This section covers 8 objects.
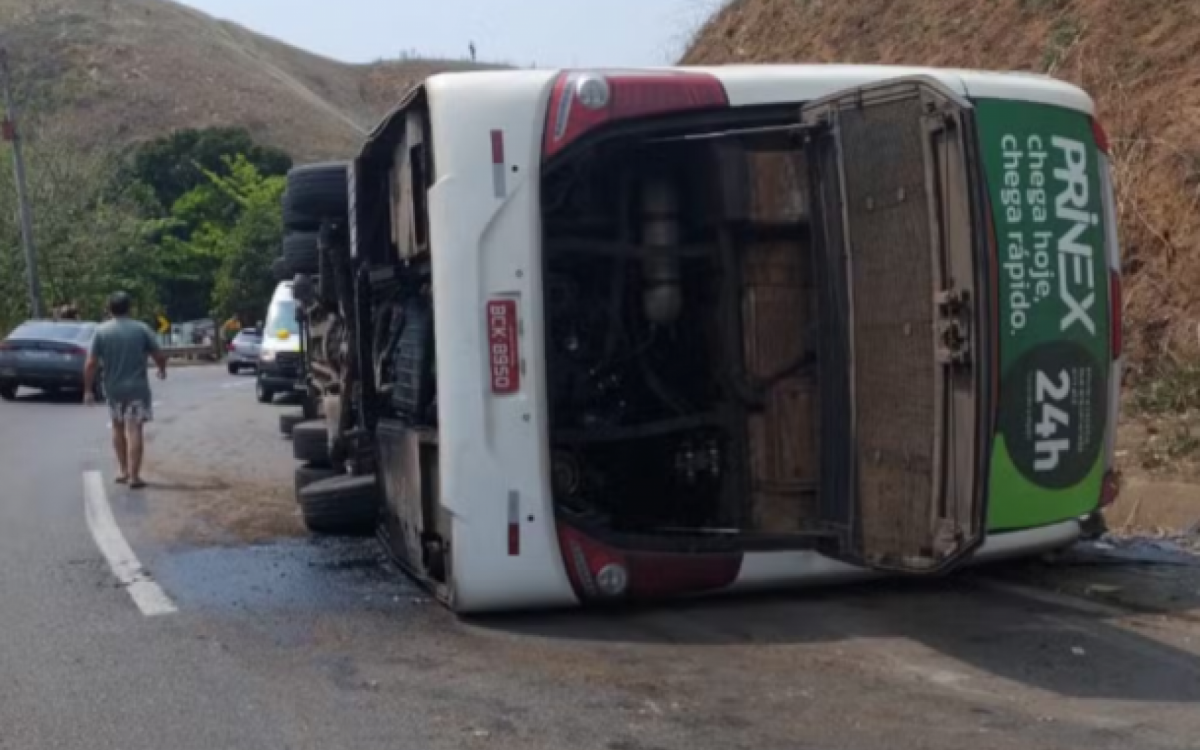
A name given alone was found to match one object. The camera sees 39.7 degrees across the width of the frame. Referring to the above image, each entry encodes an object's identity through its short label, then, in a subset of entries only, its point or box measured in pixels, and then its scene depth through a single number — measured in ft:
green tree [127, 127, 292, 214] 223.71
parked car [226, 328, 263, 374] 126.72
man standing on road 44.06
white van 75.81
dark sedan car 87.40
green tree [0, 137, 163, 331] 162.91
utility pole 136.77
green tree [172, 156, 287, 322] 187.42
